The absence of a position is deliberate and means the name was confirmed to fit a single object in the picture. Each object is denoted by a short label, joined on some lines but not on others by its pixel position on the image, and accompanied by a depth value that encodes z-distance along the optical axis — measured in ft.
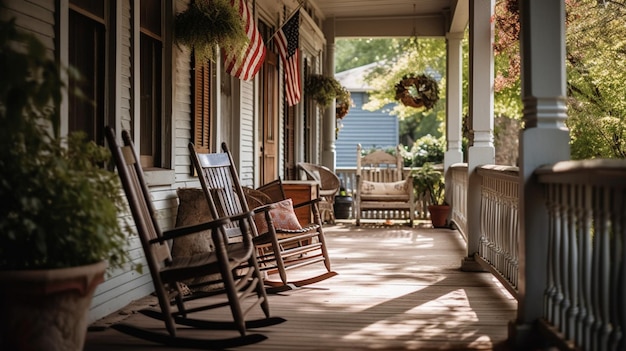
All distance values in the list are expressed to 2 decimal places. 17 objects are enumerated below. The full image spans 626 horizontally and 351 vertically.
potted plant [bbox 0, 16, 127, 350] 7.93
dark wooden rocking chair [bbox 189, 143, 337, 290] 15.08
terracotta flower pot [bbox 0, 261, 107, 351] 7.89
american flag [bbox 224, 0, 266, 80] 19.04
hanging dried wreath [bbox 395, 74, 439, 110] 33.32
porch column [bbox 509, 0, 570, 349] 10.98
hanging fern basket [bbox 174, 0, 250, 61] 16.24
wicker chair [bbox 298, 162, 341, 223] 31.14
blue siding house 72.18
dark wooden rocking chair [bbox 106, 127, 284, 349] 10.66
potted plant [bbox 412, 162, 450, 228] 31.96
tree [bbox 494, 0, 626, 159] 24.66
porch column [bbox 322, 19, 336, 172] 37.29
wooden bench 31.60
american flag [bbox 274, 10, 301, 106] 24.25
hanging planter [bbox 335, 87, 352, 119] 36.04
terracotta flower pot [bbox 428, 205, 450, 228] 31.91
